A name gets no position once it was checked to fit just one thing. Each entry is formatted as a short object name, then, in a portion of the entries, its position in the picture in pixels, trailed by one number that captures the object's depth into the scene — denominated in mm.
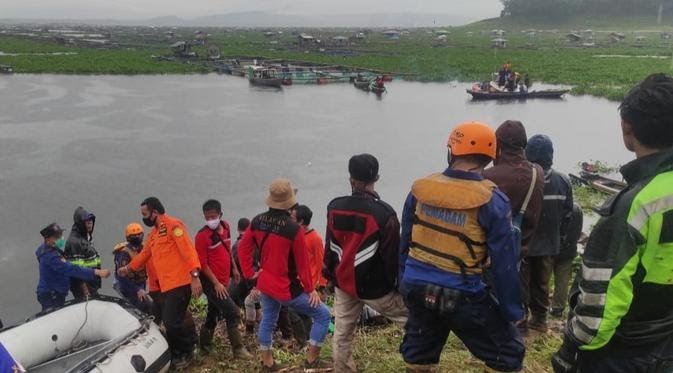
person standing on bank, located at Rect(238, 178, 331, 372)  4355
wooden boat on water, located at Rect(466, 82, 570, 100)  28609
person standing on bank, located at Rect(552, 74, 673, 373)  2166
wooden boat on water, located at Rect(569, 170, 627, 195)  12490
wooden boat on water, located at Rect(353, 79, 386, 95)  32250
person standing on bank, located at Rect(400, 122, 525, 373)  2809
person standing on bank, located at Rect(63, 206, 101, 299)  5969
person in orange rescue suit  4938
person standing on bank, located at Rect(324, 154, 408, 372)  3799
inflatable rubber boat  4554
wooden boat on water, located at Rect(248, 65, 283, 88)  35812
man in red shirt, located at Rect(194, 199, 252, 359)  5273
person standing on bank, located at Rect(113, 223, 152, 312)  5840
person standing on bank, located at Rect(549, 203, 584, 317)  5148
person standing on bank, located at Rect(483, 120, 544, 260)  4094
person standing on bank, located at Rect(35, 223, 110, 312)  5643
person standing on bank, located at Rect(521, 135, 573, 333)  4590
